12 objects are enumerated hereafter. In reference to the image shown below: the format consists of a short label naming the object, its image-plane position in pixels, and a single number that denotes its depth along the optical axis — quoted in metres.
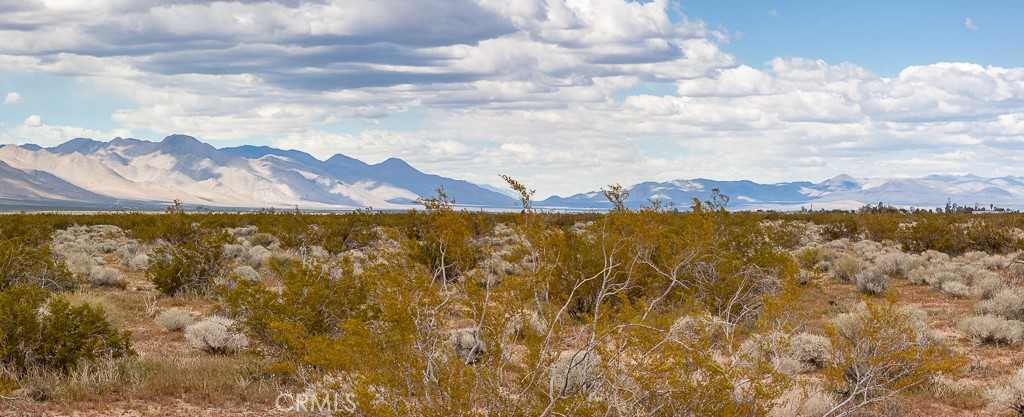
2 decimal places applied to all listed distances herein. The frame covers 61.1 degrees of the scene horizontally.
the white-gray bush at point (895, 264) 24.27
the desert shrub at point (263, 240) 36.25
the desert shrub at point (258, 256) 25.81
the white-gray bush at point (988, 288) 18.69
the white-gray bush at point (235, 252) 26.94
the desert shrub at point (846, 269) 23.59
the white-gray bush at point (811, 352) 12.16
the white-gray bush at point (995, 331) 14.02
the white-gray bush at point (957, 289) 19.66
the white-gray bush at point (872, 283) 20.38
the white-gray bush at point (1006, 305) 15.83
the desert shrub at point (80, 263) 21.16
